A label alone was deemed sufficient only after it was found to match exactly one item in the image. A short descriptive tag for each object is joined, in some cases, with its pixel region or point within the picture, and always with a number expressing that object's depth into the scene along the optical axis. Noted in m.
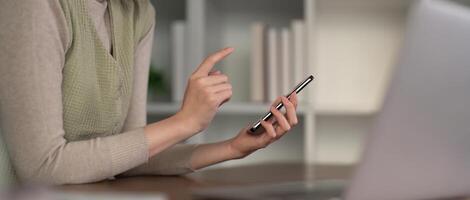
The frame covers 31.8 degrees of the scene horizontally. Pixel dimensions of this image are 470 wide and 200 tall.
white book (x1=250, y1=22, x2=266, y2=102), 2.87
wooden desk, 1.22
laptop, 0.82
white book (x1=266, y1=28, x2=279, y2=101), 2.85
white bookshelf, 2.89
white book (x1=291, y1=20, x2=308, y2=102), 2.83
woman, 1.34
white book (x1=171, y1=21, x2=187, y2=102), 2.93
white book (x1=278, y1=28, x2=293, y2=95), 2.84
